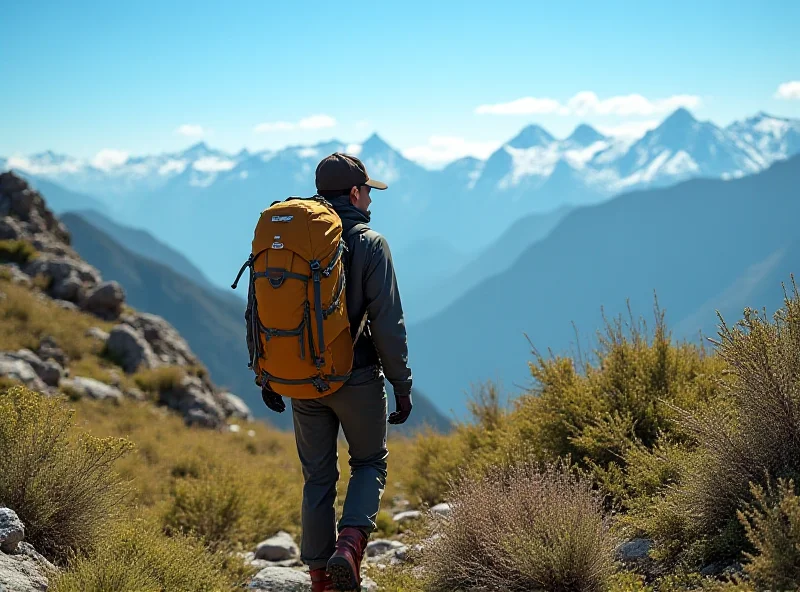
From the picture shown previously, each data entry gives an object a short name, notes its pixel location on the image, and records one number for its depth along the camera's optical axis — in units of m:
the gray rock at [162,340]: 17.69
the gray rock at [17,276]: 17.83
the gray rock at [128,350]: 15.80
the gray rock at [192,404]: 14.57
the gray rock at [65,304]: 17.59
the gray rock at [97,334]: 16.02
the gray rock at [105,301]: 18.36
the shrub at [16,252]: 19.61
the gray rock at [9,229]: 21.03
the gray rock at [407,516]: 8.16
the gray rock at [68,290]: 18.39
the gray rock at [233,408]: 17.48
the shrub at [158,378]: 14.88
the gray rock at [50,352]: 13.81
